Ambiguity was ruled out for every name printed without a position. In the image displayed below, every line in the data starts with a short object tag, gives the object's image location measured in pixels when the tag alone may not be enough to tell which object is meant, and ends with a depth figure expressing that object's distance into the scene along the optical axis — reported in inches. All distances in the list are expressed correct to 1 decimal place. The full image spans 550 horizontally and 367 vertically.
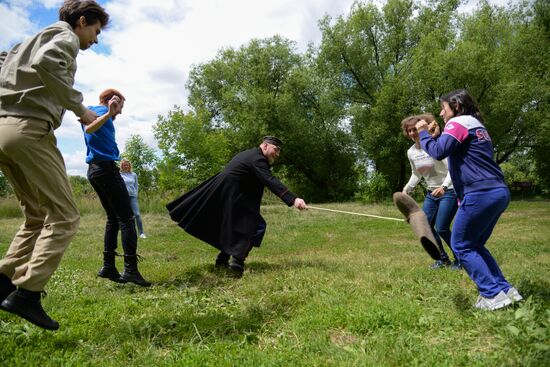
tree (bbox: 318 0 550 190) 1061.1
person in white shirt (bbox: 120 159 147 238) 430.9
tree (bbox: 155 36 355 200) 1402.6
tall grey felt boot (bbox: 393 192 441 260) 167.5
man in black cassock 229.5
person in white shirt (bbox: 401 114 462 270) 237.1
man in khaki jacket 123.0
